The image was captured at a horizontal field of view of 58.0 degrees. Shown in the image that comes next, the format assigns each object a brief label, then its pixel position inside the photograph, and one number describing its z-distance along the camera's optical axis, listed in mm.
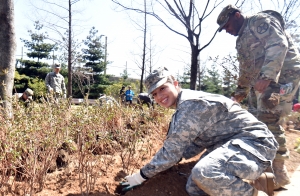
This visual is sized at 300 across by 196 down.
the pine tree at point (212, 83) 25734
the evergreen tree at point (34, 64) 20281
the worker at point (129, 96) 11094
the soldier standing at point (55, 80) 6559
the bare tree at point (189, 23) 4895
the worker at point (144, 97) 6023
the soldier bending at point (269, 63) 2484
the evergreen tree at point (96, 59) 23391
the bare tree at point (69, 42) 8664
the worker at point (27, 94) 4943
